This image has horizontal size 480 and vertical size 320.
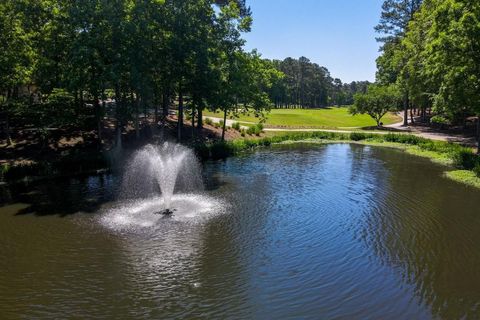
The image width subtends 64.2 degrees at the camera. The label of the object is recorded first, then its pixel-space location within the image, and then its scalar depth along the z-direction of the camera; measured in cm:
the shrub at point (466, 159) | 3200
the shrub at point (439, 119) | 5415
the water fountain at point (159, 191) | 2005
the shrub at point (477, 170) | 2905
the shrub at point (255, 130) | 5422
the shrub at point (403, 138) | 4919
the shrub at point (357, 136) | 5556
